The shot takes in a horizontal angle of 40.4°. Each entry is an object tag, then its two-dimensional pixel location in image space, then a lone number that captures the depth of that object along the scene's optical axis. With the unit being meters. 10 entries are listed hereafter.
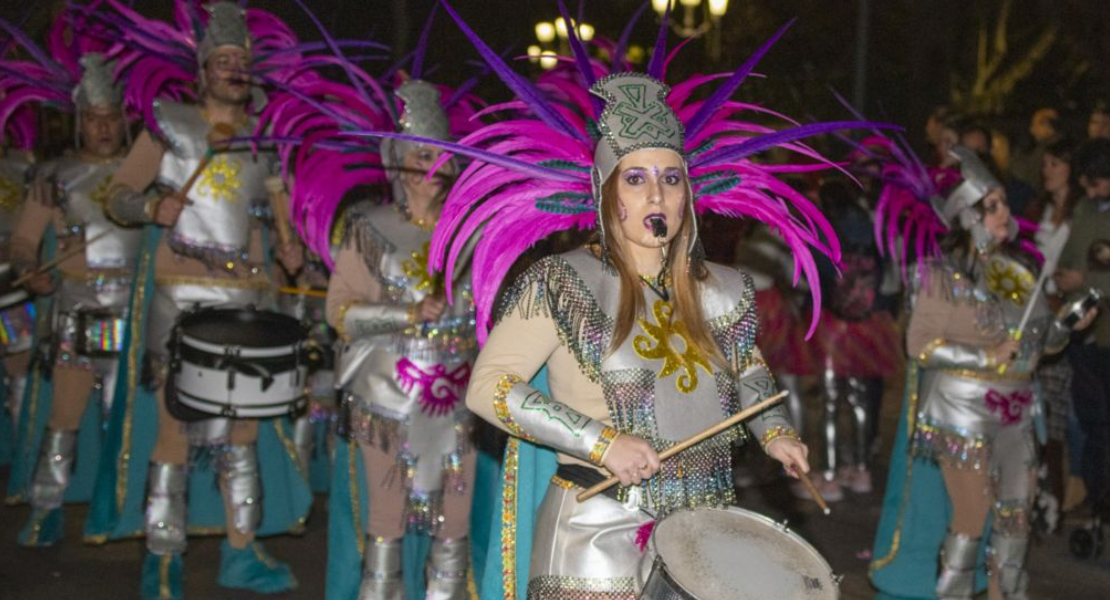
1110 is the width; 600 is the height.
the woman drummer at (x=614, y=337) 3.65
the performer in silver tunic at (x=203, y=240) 6.34
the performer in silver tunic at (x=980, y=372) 5.96
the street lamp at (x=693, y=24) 21.31
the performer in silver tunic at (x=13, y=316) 8.59
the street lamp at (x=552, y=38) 18.73
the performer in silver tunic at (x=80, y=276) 7.26
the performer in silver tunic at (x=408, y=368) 5.55
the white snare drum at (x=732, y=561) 3.25
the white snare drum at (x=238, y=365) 5.86
